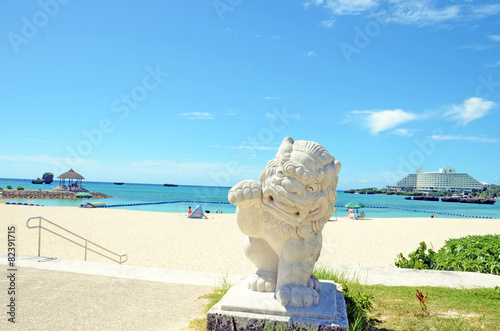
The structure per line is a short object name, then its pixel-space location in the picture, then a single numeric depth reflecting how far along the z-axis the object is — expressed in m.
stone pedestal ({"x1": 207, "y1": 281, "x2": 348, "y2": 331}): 2.76
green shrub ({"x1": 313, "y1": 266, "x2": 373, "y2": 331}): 3.45
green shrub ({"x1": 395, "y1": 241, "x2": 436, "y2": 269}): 6.59
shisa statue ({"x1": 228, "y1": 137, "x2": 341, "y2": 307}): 2.97
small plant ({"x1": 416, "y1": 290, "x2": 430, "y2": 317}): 3.87
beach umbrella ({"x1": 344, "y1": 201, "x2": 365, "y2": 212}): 26.97
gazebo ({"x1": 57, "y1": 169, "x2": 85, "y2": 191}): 47.26
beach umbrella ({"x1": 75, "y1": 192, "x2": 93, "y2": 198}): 40.45
